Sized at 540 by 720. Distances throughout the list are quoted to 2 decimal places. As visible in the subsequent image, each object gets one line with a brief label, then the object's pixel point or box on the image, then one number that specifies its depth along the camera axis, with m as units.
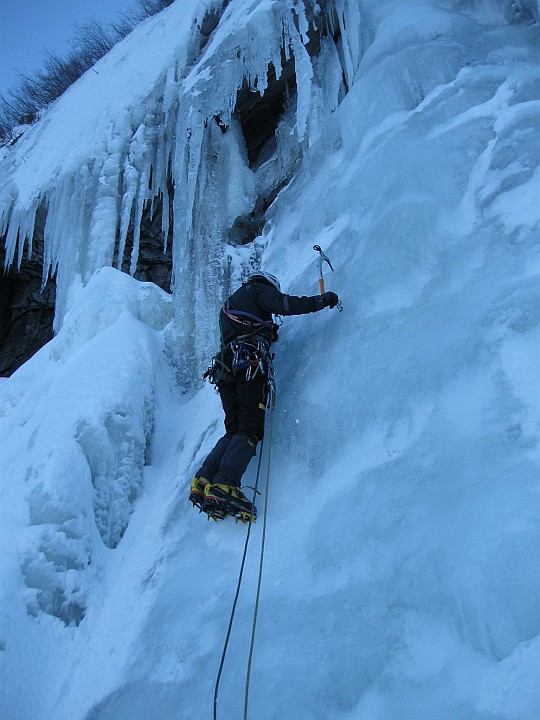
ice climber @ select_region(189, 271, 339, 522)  3.24
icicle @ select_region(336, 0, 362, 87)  5.86
